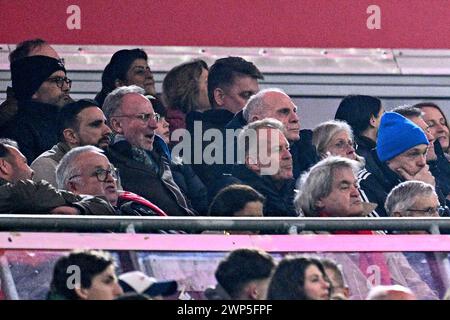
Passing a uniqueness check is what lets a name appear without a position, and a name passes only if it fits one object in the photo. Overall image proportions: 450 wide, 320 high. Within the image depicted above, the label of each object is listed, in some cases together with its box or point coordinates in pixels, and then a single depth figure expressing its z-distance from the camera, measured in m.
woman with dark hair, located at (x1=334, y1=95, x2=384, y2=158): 15.77
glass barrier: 11.23
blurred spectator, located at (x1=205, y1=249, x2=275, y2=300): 11.29
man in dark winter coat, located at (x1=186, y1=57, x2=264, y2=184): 15.22
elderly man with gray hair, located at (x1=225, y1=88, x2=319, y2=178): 14.87
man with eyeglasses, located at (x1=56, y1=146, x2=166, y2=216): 13.14
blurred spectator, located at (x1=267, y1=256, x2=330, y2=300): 11.29
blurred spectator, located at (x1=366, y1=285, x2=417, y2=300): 11.42
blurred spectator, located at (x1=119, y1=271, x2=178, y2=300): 11.07
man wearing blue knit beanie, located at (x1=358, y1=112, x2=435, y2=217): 15.02
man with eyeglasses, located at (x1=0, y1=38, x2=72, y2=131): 15.12
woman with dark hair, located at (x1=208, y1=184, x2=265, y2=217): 12.97
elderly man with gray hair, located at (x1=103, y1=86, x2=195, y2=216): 13.96
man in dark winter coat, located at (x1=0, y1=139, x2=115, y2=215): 12.27
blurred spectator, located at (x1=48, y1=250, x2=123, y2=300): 11.02
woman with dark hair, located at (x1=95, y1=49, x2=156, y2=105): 15.49
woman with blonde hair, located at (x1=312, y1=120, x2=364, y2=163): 14.87
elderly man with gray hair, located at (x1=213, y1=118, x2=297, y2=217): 14.04
